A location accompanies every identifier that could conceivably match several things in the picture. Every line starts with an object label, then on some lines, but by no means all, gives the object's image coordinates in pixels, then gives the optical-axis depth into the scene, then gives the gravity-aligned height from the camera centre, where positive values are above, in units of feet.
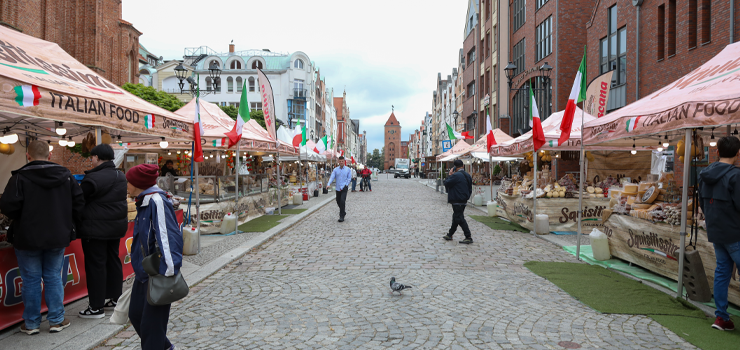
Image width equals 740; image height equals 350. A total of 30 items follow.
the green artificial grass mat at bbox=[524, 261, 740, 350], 14.65 -5.30
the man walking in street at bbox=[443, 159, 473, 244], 32.83 -1.68
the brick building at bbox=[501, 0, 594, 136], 83.05 +24.06
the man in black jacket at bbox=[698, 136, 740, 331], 14.69 -1.43
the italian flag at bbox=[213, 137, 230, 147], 37.63 +2.17
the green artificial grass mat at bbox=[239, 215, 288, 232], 40.43 -5.32
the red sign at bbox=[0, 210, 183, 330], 15.17 -4.17
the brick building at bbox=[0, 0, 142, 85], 63.41 +23.17
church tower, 606.55 +39.57
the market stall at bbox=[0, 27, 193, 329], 15.15 +2.24
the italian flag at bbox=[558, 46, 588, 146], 27.76 +4.52
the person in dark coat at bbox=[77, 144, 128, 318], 16.30 -1.86
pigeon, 18.51 -4.75
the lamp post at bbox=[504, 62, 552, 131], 86.79 +16.66
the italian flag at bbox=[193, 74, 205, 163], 28.19 +1.93
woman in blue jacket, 11.01 -1.89
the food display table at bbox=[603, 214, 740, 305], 19.05 -3.74
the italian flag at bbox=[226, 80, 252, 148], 35.06 +3.69
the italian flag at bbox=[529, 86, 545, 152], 32.37 +2.54
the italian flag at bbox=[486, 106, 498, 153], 50.39 +3.54
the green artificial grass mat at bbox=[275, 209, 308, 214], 56.34 -5.32
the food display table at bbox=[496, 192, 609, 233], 38.09 -3.56
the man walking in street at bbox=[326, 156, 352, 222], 46.85 -1.24
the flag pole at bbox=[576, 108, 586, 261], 27.84 -2.97
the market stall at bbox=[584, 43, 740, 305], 16.28 +2.04
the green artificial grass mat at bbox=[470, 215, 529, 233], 41.70 -5.28
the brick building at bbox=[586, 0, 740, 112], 45.27 +15.31
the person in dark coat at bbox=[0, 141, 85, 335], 14.28 -1.90
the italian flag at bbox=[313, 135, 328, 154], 87.45 +4.68
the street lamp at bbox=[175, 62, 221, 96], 53.31 +11.56
